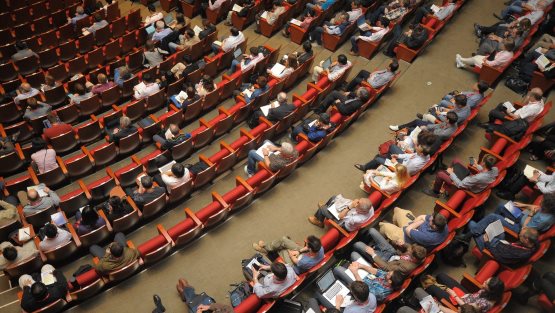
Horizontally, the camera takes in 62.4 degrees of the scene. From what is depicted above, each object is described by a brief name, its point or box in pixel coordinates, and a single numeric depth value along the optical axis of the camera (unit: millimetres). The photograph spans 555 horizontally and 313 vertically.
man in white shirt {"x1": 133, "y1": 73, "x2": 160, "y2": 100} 5246
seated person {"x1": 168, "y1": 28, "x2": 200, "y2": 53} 5995
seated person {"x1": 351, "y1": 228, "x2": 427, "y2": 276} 3490
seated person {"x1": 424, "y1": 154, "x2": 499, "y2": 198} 4055
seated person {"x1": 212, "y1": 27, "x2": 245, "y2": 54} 5855
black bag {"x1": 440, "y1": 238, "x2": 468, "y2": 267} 3875
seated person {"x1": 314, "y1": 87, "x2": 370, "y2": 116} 4910
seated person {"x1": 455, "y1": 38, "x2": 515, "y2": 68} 5383
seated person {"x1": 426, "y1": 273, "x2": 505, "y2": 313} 3205
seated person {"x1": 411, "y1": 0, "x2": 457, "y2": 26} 6203
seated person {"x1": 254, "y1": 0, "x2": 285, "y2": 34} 6395
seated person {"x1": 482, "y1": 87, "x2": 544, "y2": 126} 4656
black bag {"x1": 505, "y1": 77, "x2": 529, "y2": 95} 5493
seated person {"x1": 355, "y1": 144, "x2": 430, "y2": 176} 4312
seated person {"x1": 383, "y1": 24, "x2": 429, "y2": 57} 5801
